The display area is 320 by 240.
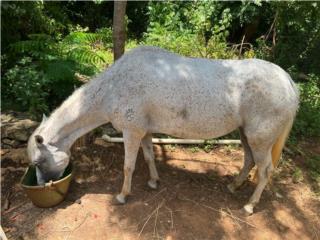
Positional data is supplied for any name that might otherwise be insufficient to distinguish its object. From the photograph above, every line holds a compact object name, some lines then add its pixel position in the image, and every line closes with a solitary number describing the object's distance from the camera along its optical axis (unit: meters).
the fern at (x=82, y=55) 4.12
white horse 2.59
